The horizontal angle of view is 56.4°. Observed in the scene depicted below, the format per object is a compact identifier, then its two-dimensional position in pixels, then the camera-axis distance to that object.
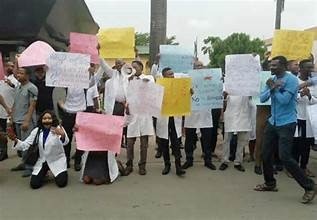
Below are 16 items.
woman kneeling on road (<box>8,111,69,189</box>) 3.81
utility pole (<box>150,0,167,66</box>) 6.43
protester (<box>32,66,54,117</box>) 4.21
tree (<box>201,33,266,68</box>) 23.53
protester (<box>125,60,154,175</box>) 4.23
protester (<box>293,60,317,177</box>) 4.14
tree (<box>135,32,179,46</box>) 29.08
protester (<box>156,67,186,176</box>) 4.21
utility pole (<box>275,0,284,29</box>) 12.76
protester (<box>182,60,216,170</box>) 4.45
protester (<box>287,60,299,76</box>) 4.21
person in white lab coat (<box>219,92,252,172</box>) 4.43
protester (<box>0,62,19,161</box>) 4.77
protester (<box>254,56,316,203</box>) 3.42
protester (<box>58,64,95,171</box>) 4.28
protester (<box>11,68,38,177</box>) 4.12
